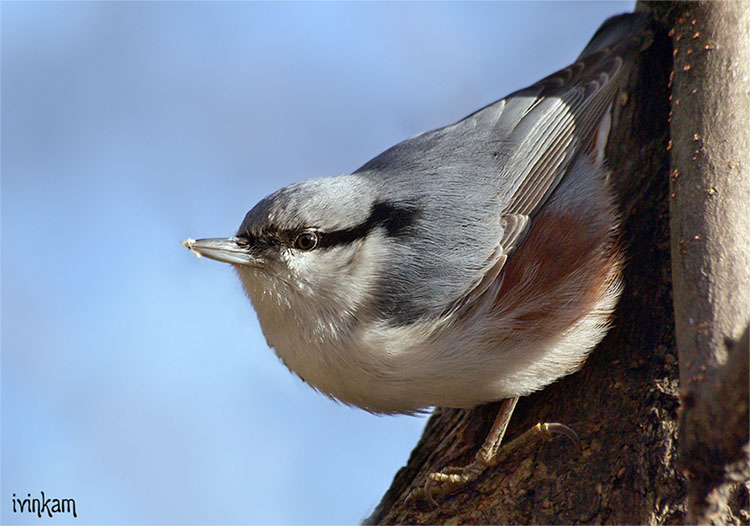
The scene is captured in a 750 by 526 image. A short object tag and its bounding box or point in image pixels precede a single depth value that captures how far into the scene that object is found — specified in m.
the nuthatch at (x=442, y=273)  2.65
